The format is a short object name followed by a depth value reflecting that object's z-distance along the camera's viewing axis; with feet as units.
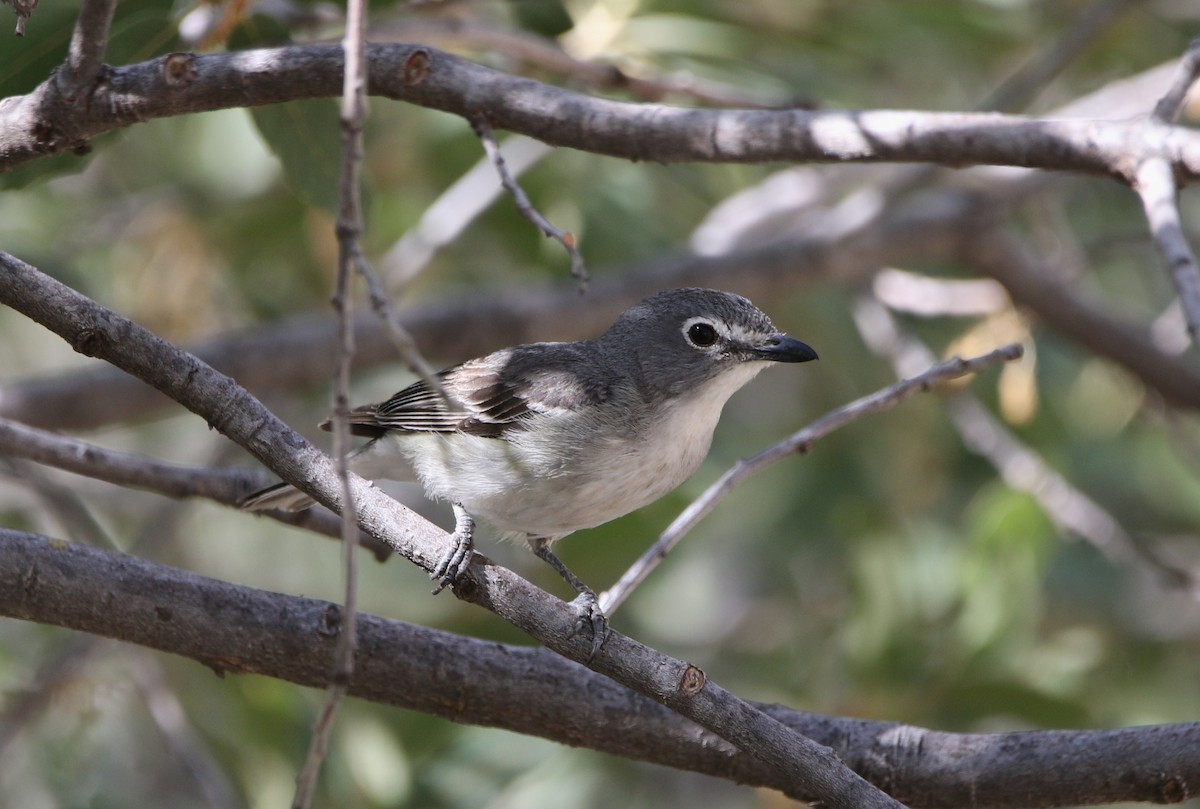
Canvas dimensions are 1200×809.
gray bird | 24.40
